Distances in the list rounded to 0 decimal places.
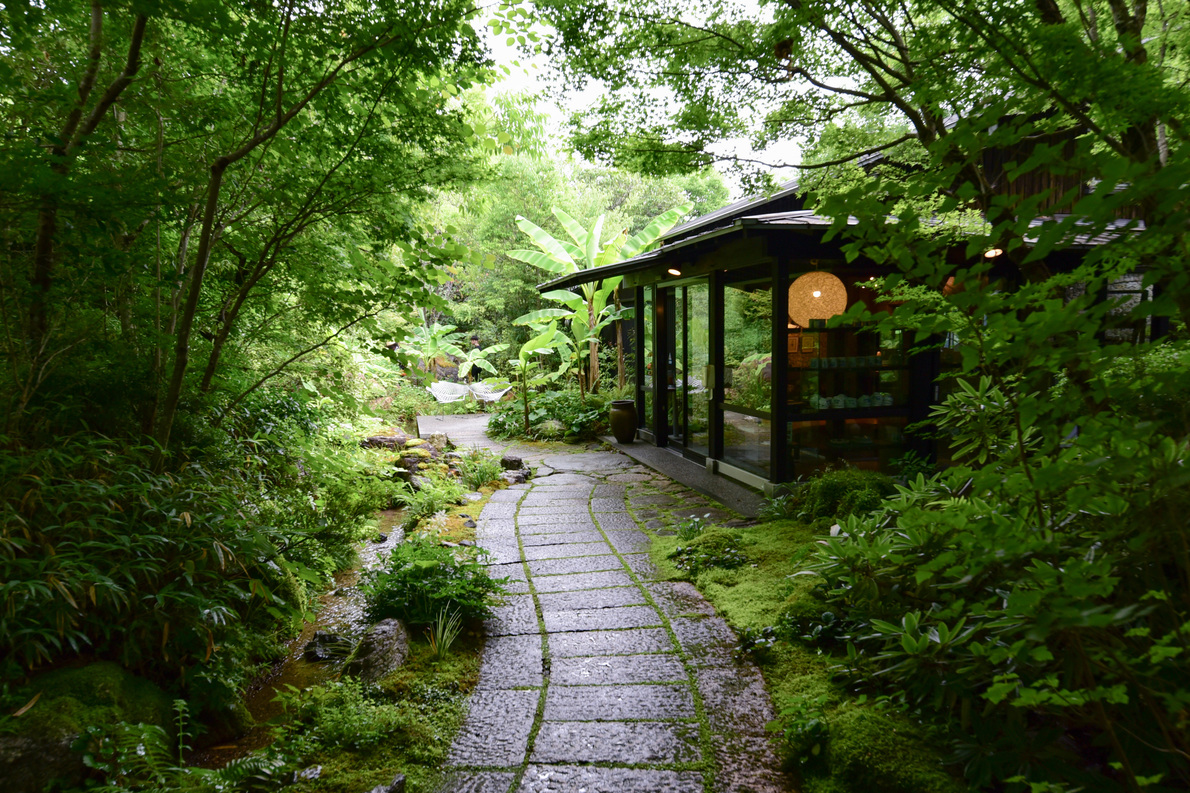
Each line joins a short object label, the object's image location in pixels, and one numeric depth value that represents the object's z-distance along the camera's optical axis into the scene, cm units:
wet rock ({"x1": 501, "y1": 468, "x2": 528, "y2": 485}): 840
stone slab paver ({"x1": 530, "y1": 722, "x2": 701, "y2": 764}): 269
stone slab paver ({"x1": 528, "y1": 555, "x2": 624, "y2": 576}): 494
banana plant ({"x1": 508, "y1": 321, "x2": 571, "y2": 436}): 1222
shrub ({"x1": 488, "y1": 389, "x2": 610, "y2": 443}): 1177
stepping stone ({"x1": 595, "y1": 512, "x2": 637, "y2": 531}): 609
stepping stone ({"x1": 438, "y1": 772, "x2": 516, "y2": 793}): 254
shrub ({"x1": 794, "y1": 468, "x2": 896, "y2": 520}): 500
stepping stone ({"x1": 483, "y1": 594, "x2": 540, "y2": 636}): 396
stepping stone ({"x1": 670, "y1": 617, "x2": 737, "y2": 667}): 352
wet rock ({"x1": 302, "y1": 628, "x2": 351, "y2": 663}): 388
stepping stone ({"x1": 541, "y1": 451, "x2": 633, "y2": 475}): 915
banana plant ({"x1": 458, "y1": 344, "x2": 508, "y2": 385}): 1671
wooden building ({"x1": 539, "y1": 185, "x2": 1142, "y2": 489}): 662
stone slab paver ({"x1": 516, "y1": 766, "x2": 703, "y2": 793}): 250
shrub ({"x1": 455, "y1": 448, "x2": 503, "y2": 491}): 814
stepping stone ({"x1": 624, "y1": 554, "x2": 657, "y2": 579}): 482
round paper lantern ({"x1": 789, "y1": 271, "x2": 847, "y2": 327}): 675
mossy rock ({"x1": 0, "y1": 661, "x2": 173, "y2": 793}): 231
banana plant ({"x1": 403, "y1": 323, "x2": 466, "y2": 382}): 1750
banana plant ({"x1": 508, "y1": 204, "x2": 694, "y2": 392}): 1189
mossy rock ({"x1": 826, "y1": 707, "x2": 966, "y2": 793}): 233
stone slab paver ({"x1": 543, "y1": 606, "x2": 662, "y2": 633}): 396
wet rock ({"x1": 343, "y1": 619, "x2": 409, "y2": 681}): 343
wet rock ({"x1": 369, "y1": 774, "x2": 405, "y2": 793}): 245
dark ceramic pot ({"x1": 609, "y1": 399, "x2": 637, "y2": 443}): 1080
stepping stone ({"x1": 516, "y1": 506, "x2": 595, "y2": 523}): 628
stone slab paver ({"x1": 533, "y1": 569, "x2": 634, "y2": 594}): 461
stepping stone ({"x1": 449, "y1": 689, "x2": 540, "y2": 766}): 273
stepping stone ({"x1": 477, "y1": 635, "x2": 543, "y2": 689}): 336
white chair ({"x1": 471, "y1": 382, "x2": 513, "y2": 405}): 1692
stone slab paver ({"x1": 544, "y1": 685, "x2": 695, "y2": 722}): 300
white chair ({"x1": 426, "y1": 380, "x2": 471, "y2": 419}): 1756
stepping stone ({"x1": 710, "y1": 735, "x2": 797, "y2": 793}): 254
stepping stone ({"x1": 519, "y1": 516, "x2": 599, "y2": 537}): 603
